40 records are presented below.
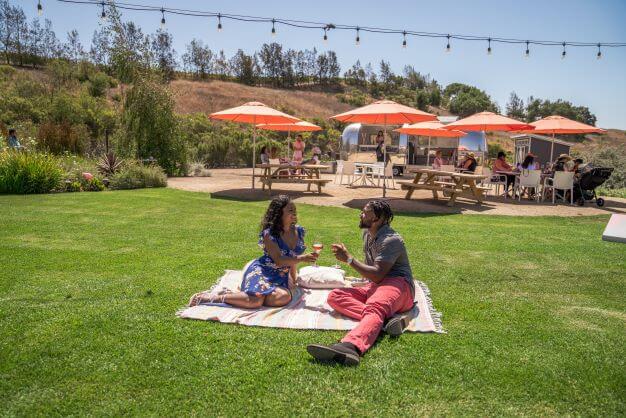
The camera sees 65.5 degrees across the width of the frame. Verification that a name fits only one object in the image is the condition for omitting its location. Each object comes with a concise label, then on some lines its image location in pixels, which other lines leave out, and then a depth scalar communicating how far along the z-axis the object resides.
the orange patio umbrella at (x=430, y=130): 16.03
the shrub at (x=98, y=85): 37.09
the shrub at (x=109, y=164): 13.95
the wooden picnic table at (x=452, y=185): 11.44
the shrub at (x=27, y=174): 11.63
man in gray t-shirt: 3.80
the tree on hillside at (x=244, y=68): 60.09
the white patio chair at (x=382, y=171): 15.14
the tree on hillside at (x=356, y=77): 67.56
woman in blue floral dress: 4.23
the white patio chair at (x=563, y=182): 12.53
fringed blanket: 3.90
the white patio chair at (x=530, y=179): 12.73
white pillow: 4.90
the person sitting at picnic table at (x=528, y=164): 13.64
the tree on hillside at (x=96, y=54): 48.95
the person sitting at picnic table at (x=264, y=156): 16.17
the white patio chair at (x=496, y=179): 14.28
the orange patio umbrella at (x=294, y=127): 16.22
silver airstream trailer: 21.58
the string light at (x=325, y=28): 12.99
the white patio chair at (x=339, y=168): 16.28
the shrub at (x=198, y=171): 18.01
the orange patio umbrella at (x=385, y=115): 11.62
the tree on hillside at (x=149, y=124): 16.70
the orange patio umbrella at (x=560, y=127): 13.84
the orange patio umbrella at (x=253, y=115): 12.99
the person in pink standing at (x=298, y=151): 17.09
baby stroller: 12.34
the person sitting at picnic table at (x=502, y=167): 14.11
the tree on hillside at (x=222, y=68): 59.42
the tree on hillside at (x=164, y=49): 55.47
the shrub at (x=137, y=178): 13.38
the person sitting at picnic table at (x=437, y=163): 14.06
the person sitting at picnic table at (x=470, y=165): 14.59
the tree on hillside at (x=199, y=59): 57.66
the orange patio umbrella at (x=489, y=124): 13.15
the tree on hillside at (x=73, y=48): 50.53
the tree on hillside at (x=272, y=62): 62.00
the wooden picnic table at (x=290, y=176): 12.81
